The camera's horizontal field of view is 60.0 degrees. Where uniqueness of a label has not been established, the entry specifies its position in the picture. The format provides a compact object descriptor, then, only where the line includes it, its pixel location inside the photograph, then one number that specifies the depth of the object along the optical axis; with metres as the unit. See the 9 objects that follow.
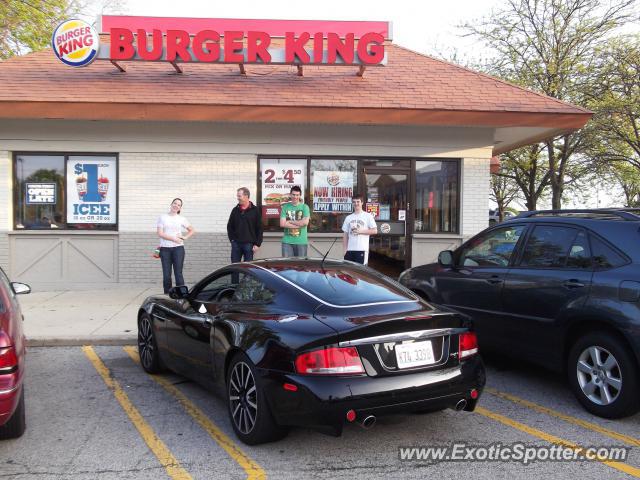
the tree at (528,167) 22.50
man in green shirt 9.32
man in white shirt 8.98
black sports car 3.46
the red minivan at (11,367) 3.42
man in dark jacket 9.47
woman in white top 9.34
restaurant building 10.80
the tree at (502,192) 32.94
